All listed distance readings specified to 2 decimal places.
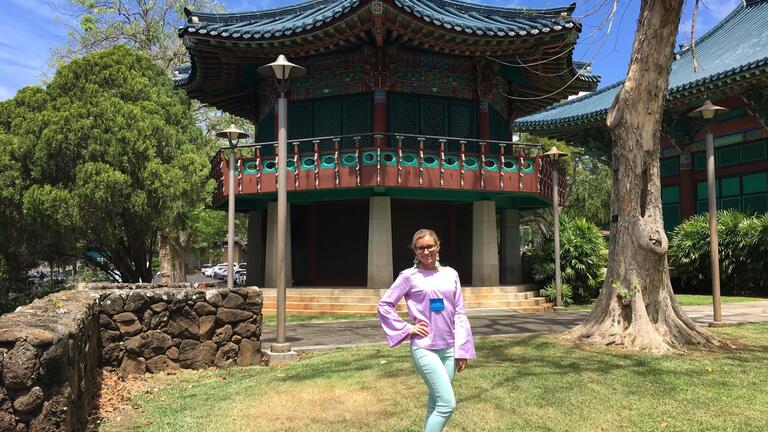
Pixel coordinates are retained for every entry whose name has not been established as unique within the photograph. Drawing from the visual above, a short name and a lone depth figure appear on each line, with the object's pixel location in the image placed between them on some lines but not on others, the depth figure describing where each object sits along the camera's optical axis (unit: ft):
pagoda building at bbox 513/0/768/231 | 63.82
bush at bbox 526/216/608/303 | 60.59
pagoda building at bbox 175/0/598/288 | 52.34
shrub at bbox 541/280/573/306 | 59.11
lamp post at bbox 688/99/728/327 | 37.32
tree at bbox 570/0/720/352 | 29.43
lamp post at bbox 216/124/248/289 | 48.35
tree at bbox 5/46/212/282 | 50.60
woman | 13.01
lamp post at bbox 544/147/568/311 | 55.26
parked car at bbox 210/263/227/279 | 207.41
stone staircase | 51.34
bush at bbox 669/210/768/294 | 63.41
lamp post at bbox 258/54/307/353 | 29.96
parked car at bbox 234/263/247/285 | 149.97
